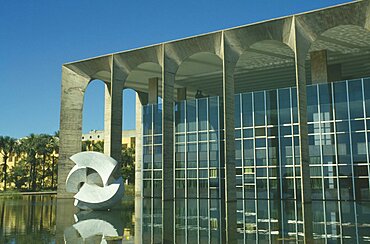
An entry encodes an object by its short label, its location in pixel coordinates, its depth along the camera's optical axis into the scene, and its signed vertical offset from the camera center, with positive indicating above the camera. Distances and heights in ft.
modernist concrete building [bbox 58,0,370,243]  90.58 +17.30
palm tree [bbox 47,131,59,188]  225.15 +19.02
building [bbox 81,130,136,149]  246.88 +28.55
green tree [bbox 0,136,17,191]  227.81 +21.32
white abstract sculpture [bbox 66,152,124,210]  74.13 +0.29
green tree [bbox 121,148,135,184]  209.05 +9.64
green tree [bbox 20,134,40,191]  220.23 +16.97
